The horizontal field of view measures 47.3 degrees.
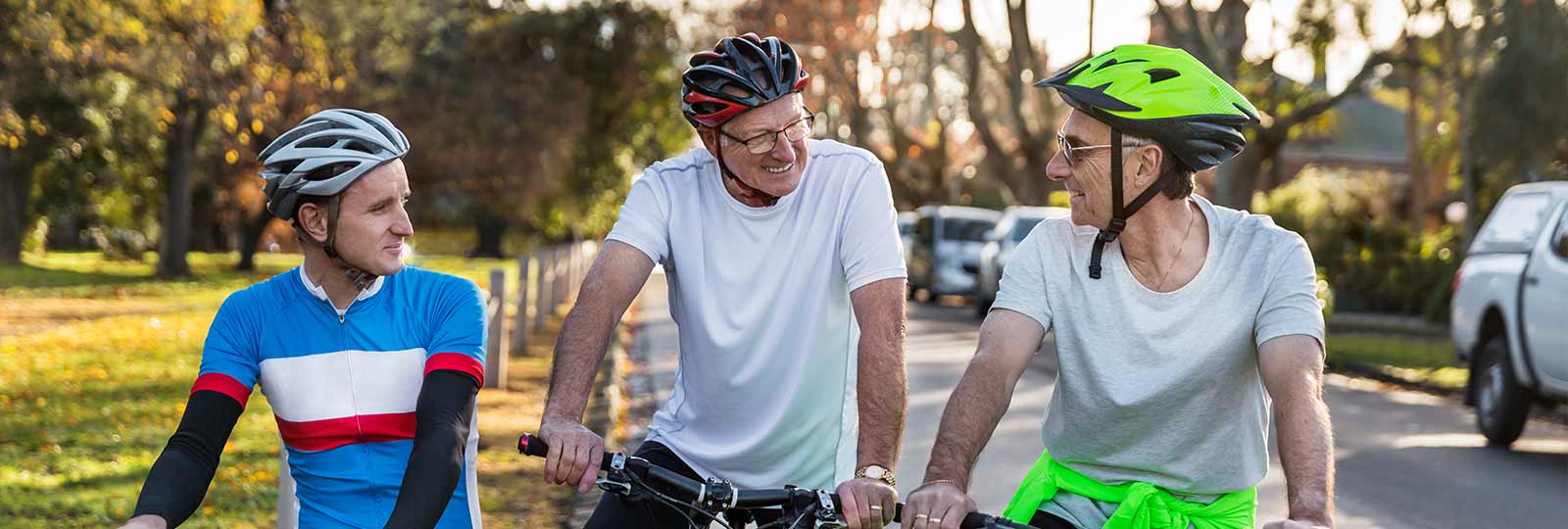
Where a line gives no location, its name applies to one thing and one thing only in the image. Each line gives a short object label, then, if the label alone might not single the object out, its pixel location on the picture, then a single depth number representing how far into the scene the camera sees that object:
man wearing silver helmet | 3.38
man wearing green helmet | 3.41
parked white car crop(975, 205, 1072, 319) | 25.64
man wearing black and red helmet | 3.84
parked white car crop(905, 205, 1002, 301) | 32.41
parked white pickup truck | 11.31
